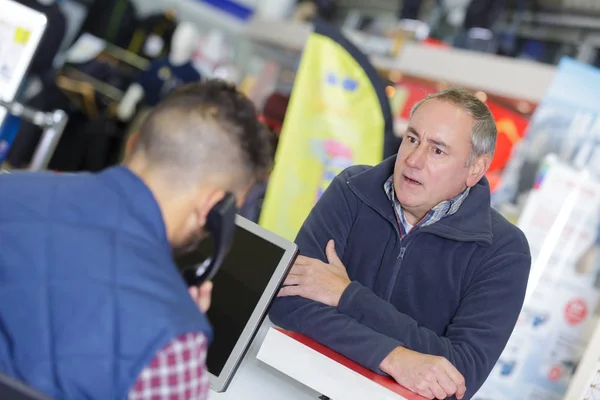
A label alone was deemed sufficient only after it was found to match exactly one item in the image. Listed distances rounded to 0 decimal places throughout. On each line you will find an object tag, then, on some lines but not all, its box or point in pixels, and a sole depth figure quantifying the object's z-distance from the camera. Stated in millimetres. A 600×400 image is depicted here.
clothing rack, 3098
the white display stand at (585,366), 2963
